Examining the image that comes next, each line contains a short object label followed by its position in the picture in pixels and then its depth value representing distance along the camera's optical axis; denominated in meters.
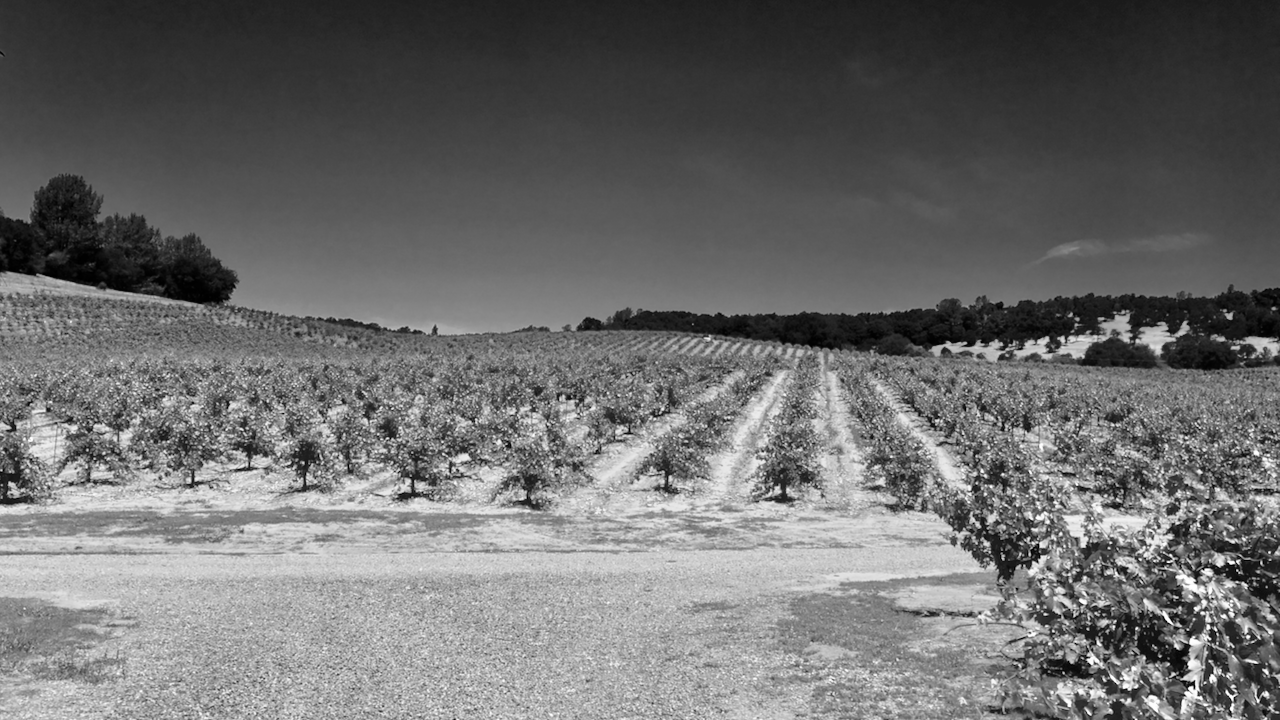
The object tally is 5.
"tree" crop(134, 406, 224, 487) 22.83
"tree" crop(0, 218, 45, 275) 85.50
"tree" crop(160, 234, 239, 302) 98.75
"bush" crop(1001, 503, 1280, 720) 3.92
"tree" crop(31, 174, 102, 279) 94.00
